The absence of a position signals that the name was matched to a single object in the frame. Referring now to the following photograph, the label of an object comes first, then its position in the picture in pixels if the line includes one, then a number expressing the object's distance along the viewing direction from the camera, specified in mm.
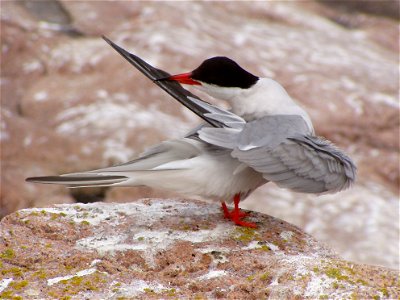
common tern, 8961
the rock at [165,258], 7500
